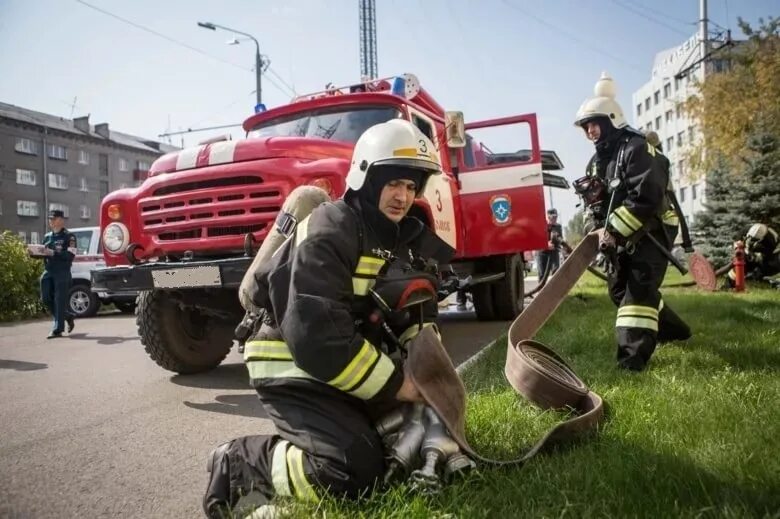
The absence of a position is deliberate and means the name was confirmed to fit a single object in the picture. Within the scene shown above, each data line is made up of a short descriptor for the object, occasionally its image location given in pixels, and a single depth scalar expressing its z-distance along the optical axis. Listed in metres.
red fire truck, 4.25
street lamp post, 16.66
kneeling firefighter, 2.04
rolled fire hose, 2.23
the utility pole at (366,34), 26.09
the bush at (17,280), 12.02
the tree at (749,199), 12.52
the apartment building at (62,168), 36.66
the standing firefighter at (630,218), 3.86
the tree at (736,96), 16.94
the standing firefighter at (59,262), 8.59
